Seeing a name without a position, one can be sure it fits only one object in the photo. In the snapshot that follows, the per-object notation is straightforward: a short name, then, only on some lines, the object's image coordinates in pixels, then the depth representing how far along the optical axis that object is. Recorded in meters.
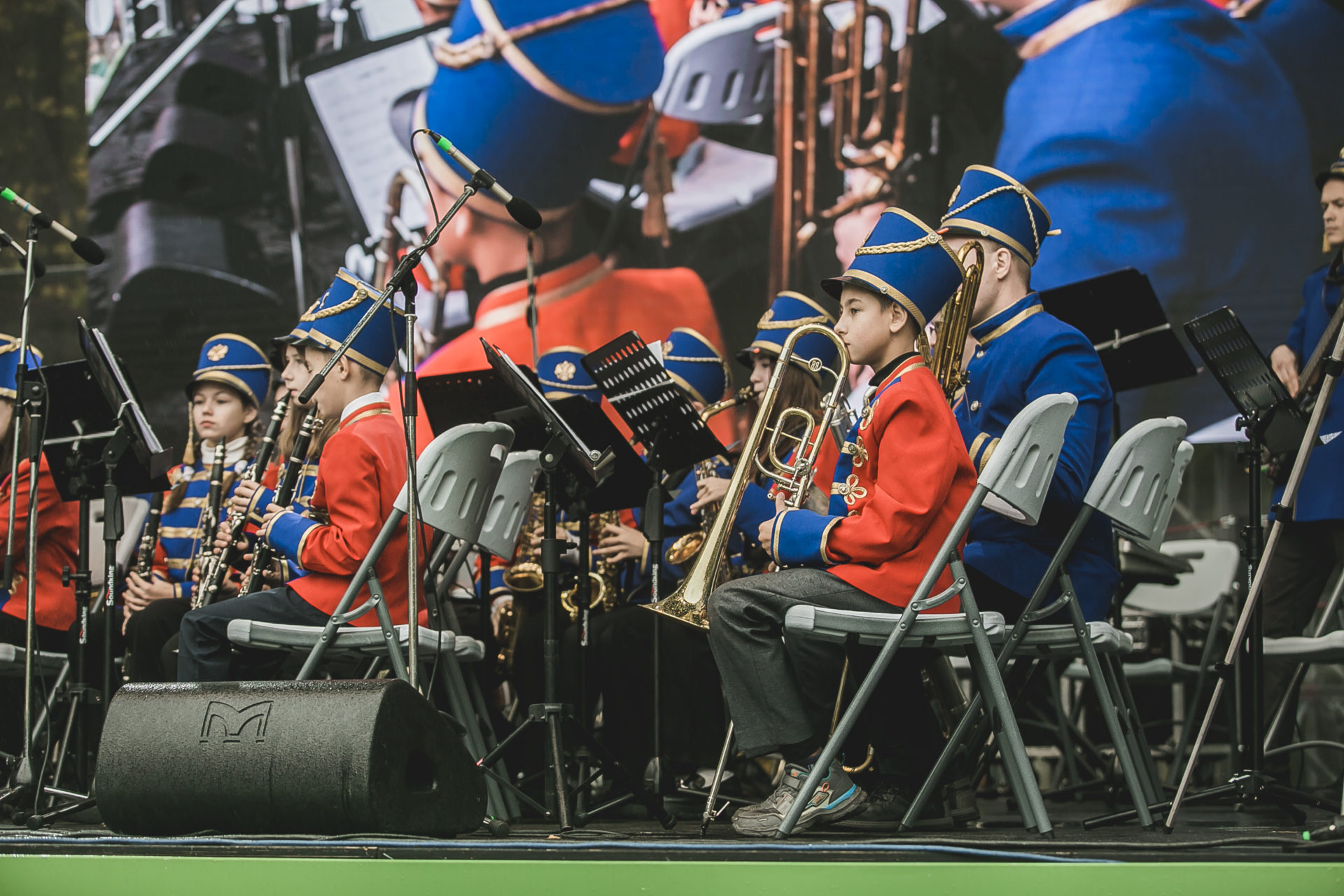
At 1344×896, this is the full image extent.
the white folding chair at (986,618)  6.18
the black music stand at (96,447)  8.37
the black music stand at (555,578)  7.38
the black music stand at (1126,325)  8.72
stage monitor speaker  5.79
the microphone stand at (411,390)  6.95
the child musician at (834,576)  6.56
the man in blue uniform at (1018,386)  7.13
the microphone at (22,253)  8.45
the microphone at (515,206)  7.54
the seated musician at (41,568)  9.94
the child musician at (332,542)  7.88
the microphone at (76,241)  8.40
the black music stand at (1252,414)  7.53
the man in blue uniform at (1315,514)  8.85
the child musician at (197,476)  9.97
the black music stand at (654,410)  7.77
